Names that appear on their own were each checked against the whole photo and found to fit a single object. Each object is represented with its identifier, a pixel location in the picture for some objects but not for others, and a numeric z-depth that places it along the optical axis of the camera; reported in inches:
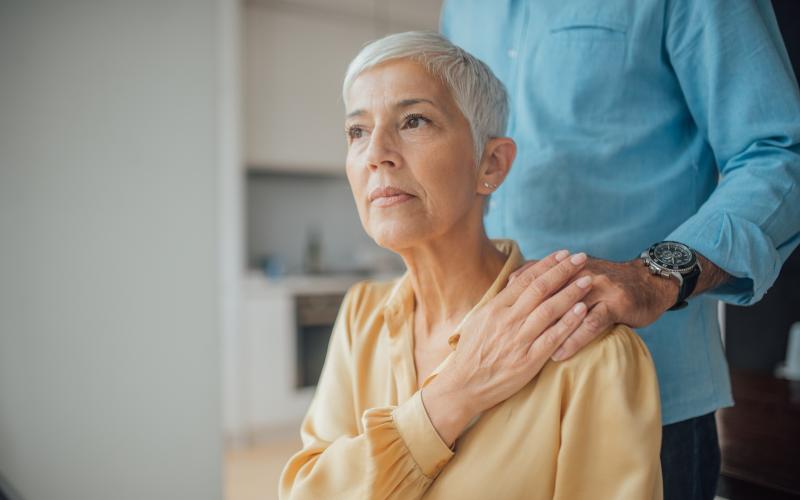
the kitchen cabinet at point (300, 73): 163.8
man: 38.2
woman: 34.2
